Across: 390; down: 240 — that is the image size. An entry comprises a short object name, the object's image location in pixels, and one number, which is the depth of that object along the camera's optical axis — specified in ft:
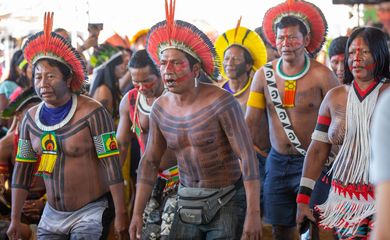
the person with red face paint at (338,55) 27.02
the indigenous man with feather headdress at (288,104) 24.76
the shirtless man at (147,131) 22.95
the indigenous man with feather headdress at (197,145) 19.57
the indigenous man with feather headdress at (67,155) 21.33
